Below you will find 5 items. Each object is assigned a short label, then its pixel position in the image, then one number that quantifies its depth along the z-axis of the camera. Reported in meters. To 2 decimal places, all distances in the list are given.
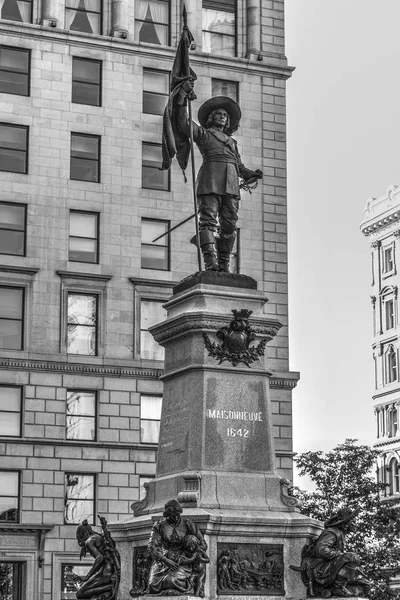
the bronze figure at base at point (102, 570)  21.56
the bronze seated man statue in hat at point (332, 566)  20.69
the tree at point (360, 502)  55.31
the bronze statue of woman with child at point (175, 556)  19.56
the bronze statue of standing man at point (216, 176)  23.52
